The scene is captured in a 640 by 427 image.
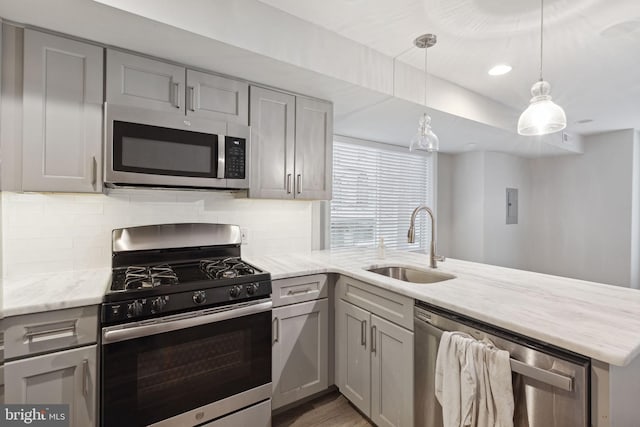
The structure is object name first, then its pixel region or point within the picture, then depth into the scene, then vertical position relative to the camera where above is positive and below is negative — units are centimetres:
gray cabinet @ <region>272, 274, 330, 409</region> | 183 -79
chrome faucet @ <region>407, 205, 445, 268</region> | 199 -17
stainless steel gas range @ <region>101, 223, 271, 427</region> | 133 -63
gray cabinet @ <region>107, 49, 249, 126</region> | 160 +73
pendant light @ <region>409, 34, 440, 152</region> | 193 +53
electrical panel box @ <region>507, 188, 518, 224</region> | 448 +16
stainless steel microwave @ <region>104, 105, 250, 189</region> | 159 +37
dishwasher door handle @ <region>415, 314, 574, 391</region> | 95 -53
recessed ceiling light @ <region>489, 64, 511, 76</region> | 228 +114
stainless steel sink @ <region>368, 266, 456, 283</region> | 197 -42
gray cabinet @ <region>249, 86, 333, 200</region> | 206 +51
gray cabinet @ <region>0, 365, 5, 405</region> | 116 -67
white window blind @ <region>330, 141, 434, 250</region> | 333 +26
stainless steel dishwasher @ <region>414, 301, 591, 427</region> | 94 -53
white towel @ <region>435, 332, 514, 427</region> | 107 -63
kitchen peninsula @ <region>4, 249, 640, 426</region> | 92 -38
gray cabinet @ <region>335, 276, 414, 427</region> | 154 -80
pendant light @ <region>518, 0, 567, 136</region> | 149 +52
